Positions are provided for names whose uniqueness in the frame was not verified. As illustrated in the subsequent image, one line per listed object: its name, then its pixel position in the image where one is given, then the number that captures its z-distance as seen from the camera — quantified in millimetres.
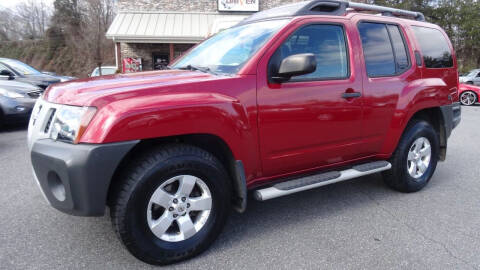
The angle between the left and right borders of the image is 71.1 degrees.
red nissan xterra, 2143
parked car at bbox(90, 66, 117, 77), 17294
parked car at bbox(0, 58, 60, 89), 8142
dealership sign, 17641
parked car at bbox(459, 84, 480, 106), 13646
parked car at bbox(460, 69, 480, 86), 15755
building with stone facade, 15875
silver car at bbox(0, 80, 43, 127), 6793
